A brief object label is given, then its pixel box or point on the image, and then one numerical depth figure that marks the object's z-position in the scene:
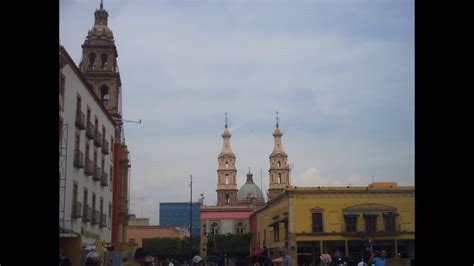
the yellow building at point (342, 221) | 39.00
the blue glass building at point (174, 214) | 107.56
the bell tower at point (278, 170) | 77.49
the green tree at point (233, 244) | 59.44
